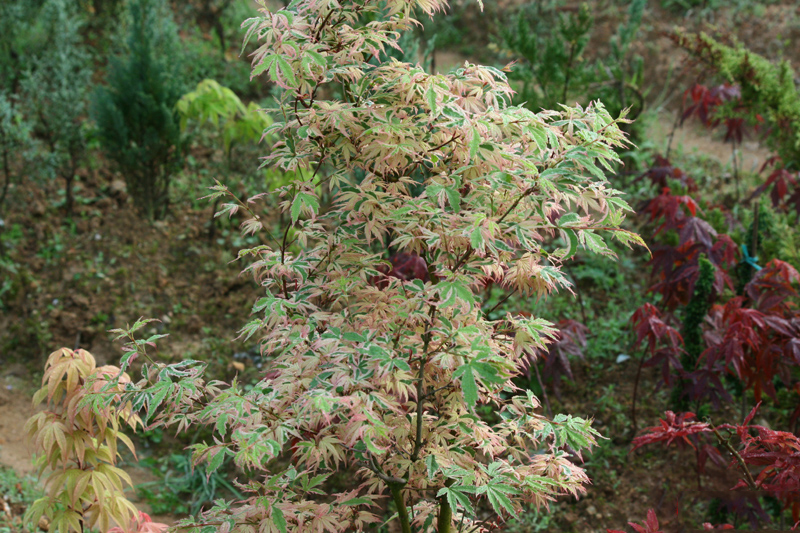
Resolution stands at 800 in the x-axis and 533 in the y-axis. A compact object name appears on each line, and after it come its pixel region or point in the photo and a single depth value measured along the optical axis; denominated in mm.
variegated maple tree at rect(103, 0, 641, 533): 1777
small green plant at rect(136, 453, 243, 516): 3457
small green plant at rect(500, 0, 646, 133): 4695
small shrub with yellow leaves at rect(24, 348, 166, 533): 2217
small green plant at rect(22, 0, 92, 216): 5051
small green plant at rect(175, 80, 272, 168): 4527
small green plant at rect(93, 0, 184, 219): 4812
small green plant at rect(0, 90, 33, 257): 4844
